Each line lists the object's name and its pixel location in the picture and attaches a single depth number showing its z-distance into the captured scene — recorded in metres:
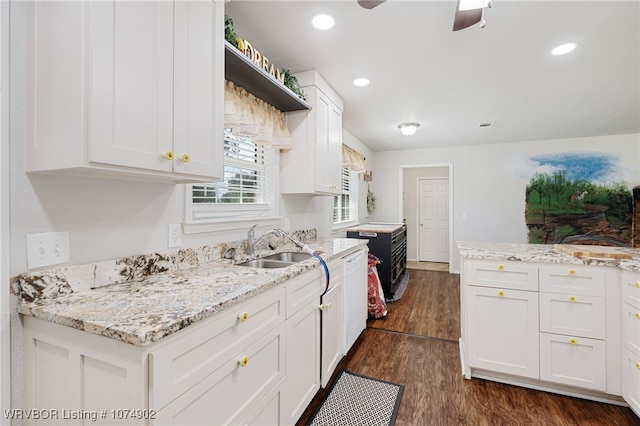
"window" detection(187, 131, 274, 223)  1.81
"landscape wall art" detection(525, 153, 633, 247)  4.61
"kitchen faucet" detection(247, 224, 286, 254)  2.03
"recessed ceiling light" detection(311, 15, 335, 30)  1.81
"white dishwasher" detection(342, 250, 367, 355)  2.32
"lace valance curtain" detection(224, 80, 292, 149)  1.85
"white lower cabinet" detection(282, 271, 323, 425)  1.49
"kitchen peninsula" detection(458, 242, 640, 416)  1.78
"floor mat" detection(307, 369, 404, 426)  1.72
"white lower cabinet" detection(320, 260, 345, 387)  1.92
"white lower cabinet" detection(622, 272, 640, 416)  1.64
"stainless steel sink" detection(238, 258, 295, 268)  1.92
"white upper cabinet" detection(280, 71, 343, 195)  2.54
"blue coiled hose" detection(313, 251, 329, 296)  1.83
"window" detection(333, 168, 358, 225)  4.25
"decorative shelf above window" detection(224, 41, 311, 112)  1.66
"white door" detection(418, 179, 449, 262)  6.51
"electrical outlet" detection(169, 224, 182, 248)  1.54
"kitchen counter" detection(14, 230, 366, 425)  0.80
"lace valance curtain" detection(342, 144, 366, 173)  4.14
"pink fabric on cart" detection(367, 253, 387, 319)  3.26
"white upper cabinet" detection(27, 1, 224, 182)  0.90
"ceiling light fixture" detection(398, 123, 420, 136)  3.90
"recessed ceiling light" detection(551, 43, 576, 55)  2.11
